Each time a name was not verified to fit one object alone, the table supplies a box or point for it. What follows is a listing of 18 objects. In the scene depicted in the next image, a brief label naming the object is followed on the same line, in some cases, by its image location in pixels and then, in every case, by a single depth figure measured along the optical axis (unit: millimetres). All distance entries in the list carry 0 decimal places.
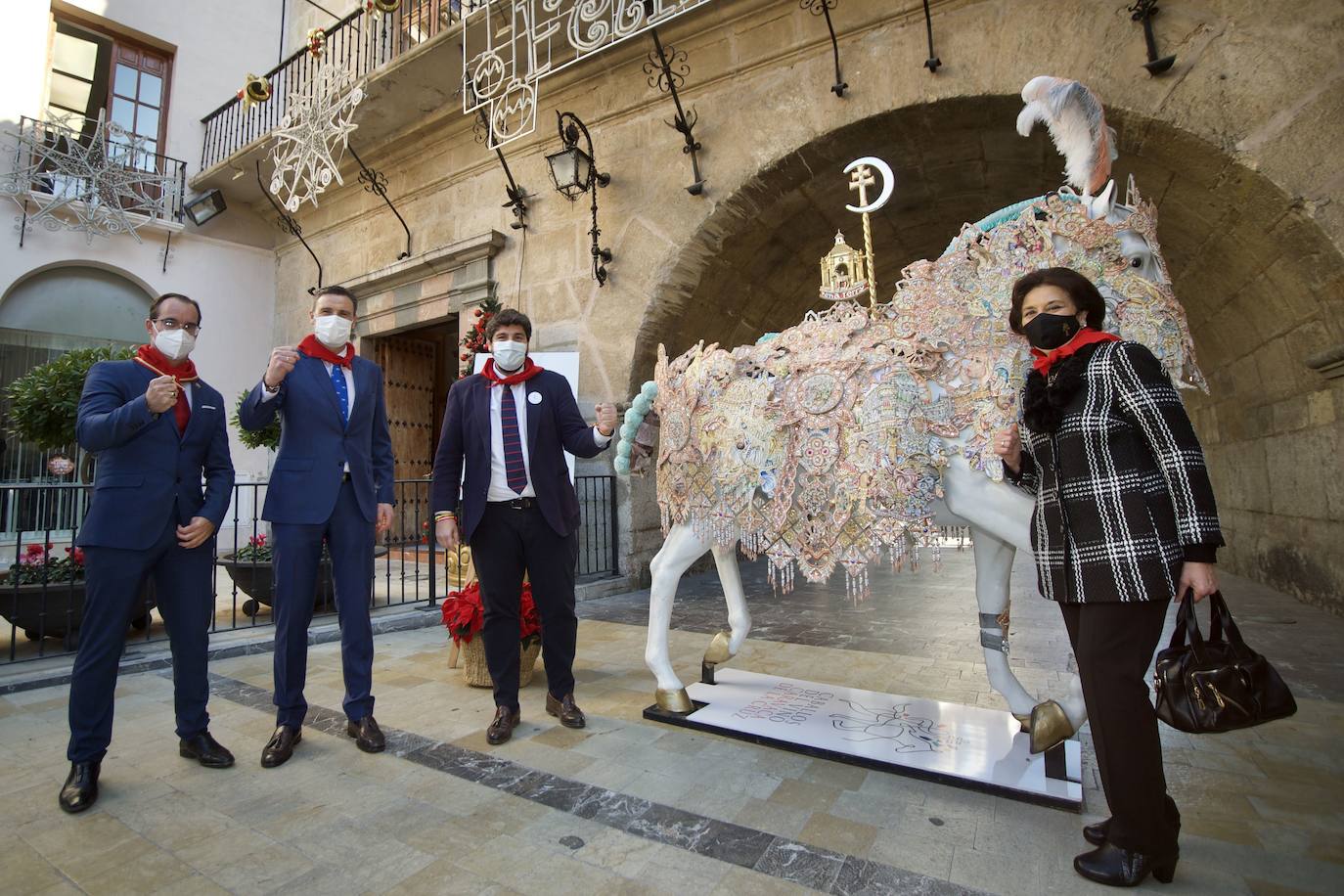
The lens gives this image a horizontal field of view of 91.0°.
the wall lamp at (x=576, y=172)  5875
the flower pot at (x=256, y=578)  4641
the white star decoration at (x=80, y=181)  7605
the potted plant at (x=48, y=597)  3594
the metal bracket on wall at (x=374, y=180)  7750
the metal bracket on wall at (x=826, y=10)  4838
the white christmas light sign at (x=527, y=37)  5340
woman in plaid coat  1450
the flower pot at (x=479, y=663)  3146
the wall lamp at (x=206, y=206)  8586
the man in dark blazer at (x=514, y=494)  2561
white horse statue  1930
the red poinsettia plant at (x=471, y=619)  3133
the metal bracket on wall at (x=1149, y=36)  3934
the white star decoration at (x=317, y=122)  6355
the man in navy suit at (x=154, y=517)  2033
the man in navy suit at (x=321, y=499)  2365
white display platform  1959
